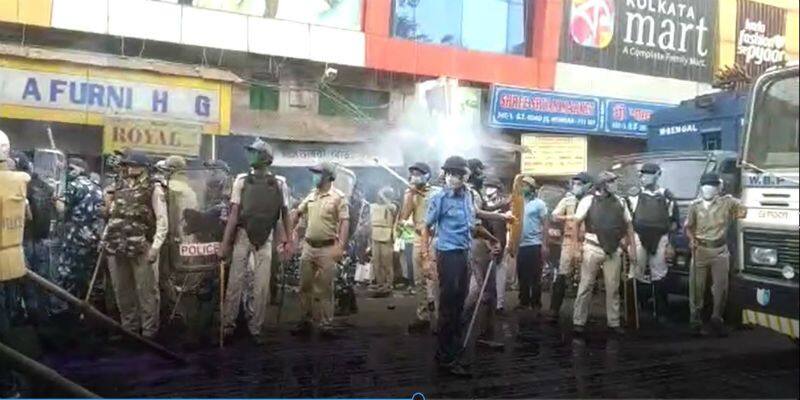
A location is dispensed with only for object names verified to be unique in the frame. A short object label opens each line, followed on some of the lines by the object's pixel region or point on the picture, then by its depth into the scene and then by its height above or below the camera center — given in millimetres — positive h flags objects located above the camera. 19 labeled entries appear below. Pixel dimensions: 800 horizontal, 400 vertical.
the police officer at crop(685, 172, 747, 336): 6383 -174
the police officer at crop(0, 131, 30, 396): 4270 -80
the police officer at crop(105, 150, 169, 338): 5855 -184
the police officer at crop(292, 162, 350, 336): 6383 -241
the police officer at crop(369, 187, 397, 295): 8992 -307
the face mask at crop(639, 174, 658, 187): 6785 +364
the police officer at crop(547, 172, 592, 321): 7340 -272
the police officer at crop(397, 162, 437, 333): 6684 +47
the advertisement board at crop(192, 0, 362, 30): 7287 +1872
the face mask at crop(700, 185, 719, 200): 6387 +254
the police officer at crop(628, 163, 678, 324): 6840 +14
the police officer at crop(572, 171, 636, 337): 6645 -149
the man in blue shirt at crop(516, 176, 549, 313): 7816 -320
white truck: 3893 +113
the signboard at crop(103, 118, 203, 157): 5496 +521
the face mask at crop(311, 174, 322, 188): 6455 +281
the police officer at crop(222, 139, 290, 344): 6000 -87
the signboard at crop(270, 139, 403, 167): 6992 +541
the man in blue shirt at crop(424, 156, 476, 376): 5199 -236
